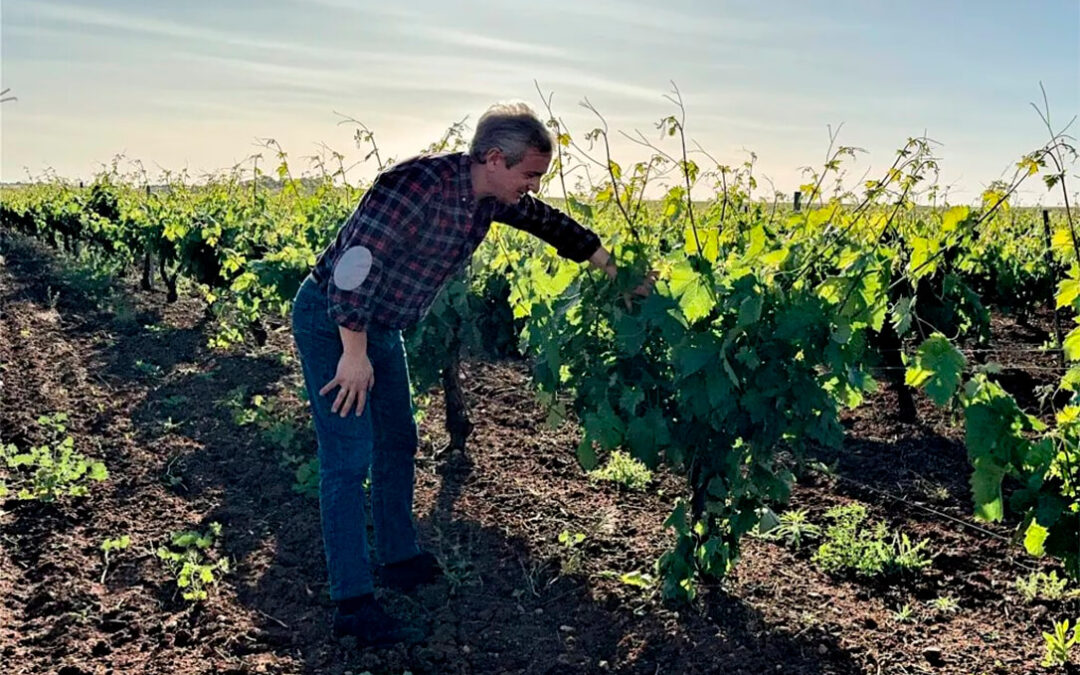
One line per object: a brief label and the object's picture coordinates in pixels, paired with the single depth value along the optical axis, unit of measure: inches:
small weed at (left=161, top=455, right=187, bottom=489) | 192.7
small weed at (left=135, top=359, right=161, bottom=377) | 290.4
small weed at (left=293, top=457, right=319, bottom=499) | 184.7
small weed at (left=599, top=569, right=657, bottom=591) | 139.9
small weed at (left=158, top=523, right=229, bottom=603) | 145.6
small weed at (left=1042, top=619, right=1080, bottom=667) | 118.4
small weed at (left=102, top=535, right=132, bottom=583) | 158.1
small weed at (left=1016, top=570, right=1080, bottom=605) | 141.3
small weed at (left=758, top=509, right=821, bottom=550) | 160.9
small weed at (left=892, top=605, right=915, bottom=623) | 137.0
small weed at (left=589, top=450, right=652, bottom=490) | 188.9
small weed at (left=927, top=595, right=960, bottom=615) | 140.3
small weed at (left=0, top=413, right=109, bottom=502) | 182.5
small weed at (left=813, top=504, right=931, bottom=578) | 150.6
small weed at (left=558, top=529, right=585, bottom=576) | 150.6
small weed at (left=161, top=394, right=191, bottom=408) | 253.3
